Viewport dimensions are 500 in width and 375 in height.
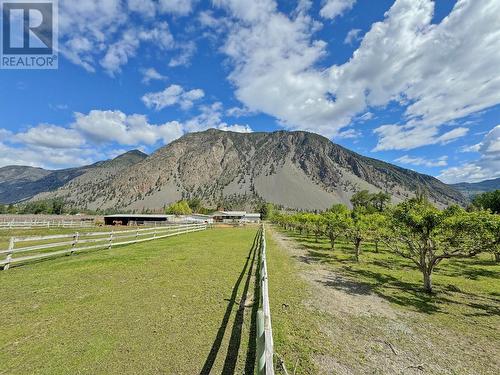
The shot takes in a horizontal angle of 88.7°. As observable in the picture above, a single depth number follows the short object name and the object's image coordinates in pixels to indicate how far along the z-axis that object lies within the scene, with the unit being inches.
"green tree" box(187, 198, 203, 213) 6299.2
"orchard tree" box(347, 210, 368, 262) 652.0
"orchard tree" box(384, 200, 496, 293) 335.6
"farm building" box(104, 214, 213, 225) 2966.3
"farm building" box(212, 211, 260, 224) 4712.1
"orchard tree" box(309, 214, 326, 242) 1018.6
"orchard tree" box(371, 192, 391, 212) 4229.8
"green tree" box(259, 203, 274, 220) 5890.8
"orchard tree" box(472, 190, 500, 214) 2480.1
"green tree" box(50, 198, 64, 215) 4989.7
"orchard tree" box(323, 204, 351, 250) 745.3
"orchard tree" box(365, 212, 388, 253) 542.0
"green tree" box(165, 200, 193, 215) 5118.1
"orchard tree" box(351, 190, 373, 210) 4599.9
